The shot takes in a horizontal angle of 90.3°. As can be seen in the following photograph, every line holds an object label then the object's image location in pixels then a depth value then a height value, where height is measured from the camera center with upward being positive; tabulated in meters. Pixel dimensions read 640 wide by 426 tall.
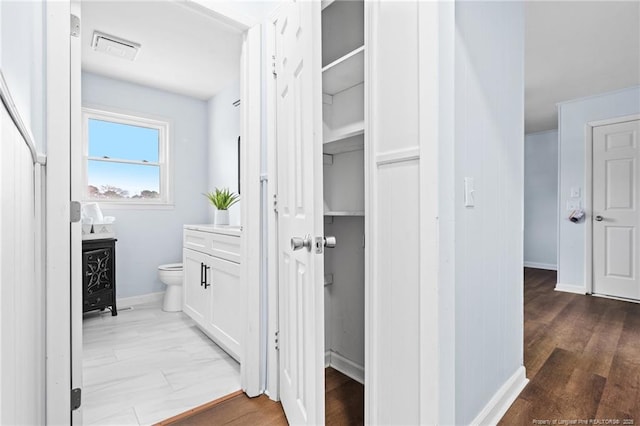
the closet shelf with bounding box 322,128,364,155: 1.57 +0.38
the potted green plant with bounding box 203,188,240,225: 3.05 +0.05
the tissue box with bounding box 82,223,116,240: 2.93 -0.19
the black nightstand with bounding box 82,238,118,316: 2.84 -0.59
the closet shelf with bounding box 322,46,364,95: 1.49 +0.71
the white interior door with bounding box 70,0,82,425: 1.33 -0.07
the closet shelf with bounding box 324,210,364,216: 1.61 -0.01
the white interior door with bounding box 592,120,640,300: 3.60 +0.01
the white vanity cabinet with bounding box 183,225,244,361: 2.12 -0.55
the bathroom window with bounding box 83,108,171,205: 3.37 +0.59
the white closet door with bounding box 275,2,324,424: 1.11 +0.01
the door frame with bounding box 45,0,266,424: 1.26 -0.02
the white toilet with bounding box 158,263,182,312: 3.20 -0.78
